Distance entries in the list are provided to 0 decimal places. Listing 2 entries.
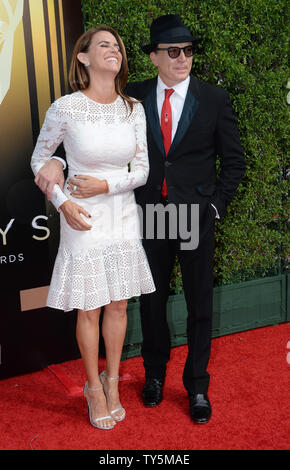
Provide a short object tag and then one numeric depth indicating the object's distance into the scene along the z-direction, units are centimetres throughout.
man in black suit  245
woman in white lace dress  226
